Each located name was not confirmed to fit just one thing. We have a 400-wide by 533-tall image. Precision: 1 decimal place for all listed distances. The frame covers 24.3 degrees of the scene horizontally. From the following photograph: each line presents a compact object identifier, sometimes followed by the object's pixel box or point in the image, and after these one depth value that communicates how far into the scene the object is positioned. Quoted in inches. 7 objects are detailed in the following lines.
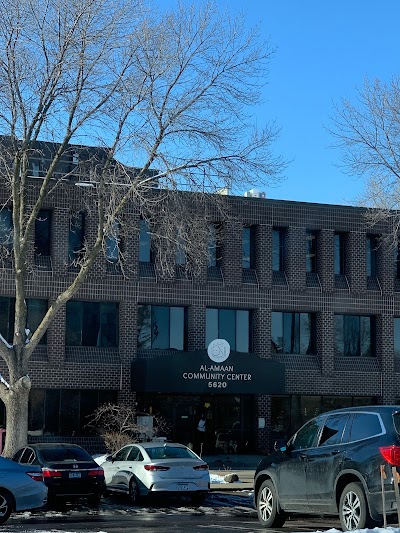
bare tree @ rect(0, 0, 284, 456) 932.0
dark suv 493.4
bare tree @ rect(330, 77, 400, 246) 1069.3
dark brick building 1344.7
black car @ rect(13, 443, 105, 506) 771.4
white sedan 788.6
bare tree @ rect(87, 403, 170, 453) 1252.5
